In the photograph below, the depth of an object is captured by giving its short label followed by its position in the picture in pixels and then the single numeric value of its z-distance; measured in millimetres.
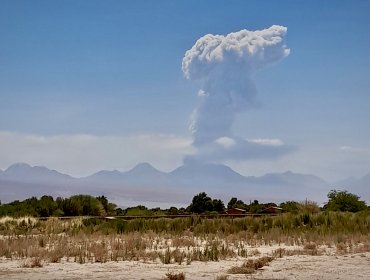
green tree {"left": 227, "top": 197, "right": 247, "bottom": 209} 56719
